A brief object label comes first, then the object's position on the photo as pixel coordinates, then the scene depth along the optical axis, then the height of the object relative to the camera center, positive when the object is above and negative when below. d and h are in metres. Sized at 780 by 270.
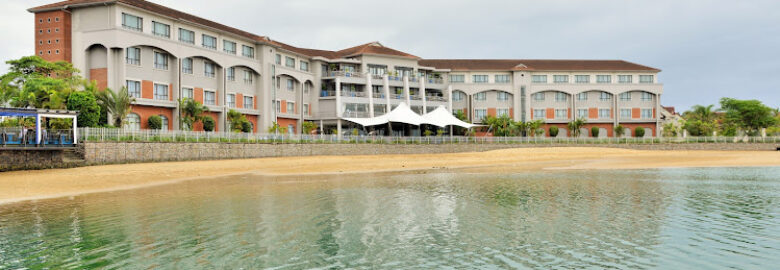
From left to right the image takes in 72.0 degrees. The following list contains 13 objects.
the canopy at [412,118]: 55.94 +1.73
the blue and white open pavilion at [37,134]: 29.39 +0.22
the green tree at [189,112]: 45.81 +2.13
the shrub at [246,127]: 52.95 +0.89
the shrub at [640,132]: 75.88 -0.01
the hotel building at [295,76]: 43.53 +6.76
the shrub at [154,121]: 44.00 +1.26
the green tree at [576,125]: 74.94 +1.06
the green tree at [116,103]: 39.19 +2.53
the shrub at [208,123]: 48.53 +1.21
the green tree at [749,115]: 75.12 +2.24
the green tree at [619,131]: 74.75 +0.16
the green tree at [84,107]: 35.44 +2.03
